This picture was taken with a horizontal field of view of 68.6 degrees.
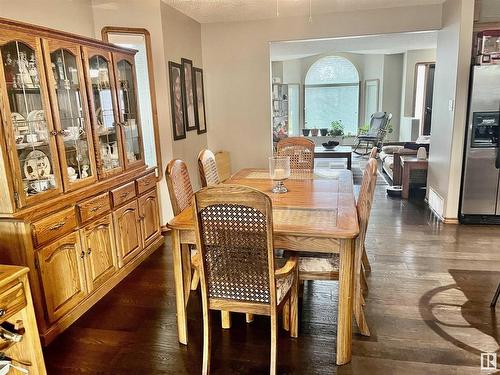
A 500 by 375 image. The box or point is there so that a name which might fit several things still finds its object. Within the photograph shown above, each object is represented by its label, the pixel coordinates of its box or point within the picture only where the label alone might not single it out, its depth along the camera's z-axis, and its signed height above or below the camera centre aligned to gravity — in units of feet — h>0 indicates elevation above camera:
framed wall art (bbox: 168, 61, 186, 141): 13.28 +0.49
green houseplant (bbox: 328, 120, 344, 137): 32.53 -2.02
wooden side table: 16.51 -2.81
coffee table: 21.49 -2.71
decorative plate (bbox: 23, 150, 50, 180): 7.16 -0.93
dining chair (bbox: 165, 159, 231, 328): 7.61 -1.73
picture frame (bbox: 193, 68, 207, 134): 15.67 +0.46
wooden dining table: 6.18 -2.06
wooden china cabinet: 6.77 -1.17
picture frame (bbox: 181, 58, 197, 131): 14.47 +0.69
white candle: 8.40 -1.44
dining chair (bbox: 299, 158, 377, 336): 6.70 -2.97
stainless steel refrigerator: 12.05 -1.67
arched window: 34.58 +1.32
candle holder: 8.37 -1.33
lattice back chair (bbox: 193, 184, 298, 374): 5.32 -2.26
